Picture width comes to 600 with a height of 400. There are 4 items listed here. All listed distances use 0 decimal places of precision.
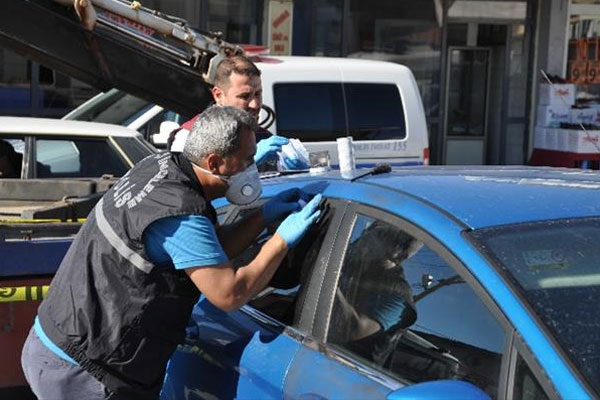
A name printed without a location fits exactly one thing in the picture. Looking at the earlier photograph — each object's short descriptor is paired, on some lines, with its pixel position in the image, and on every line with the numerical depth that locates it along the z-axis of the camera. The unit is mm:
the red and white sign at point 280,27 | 21263
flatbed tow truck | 7251
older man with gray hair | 4583
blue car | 3662
